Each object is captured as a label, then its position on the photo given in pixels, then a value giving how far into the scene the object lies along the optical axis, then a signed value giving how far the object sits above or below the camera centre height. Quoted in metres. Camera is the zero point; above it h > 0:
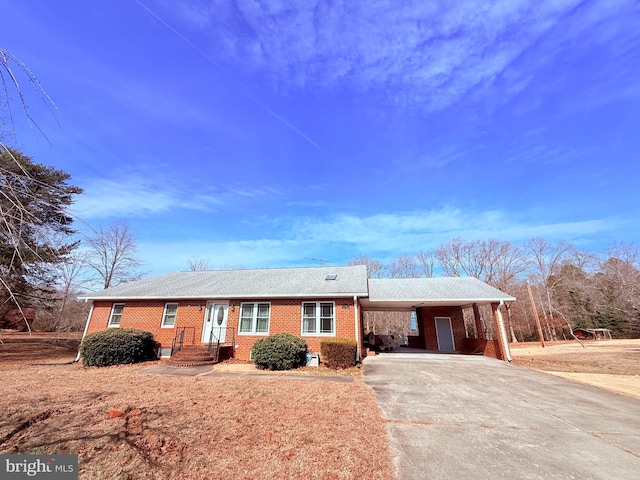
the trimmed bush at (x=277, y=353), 11.04 -0.90
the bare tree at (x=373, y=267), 37.72 +8.35
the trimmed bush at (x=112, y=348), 11.78 -0.81
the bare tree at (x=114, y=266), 28.83 +6.22
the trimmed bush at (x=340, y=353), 11.27 -0.88
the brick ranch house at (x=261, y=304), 13.32 +1.21
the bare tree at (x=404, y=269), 37.91 +8.06
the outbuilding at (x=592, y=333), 30.21 -0.06
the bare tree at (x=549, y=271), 36.16 +7.75
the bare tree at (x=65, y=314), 25.20 +1.26
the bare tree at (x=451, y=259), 35.41 +8.91
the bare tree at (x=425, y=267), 36.91 +8.11
